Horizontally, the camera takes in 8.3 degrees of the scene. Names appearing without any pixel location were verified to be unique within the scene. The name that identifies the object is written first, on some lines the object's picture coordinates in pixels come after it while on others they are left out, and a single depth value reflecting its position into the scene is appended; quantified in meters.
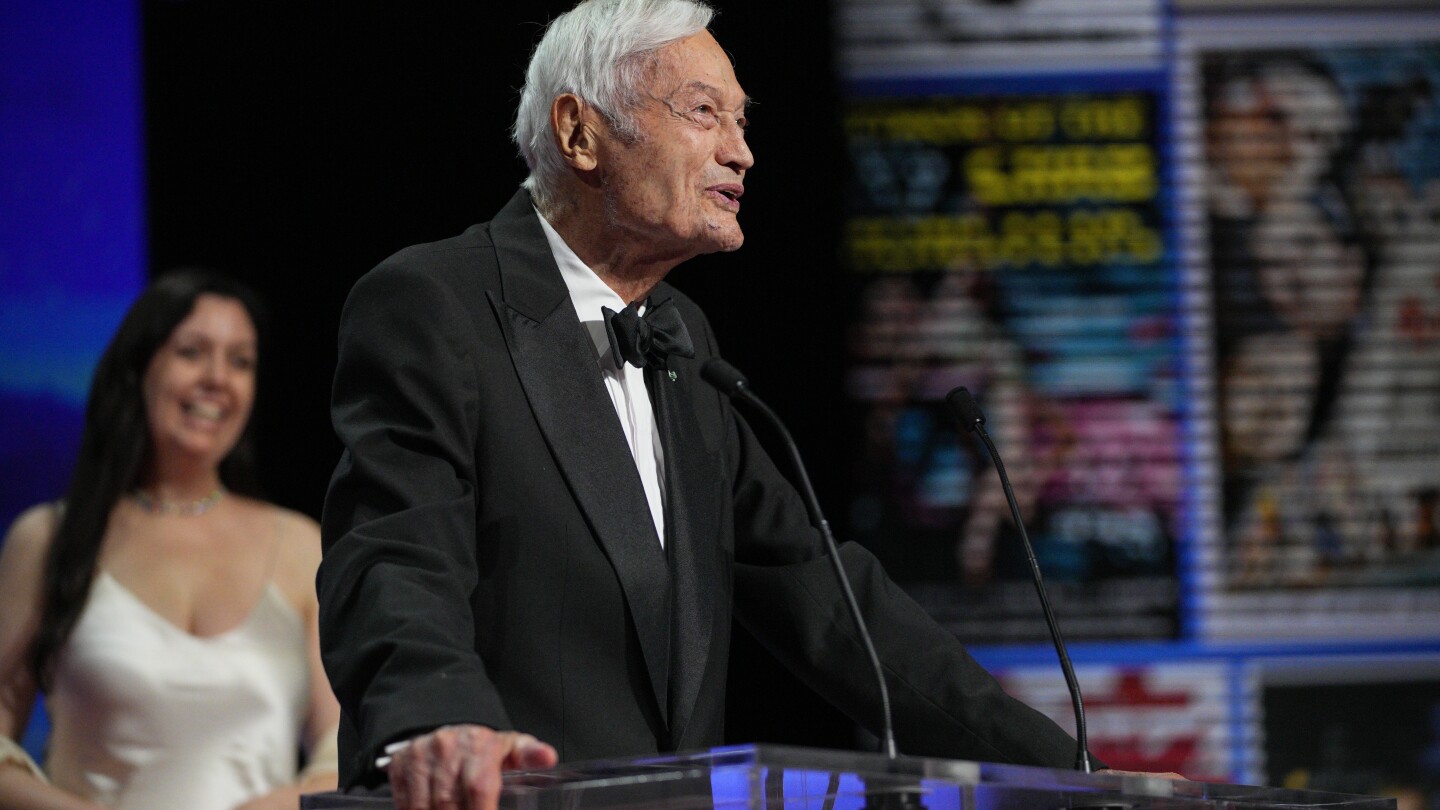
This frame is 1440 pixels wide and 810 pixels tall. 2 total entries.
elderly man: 8.61
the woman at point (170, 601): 9.80
